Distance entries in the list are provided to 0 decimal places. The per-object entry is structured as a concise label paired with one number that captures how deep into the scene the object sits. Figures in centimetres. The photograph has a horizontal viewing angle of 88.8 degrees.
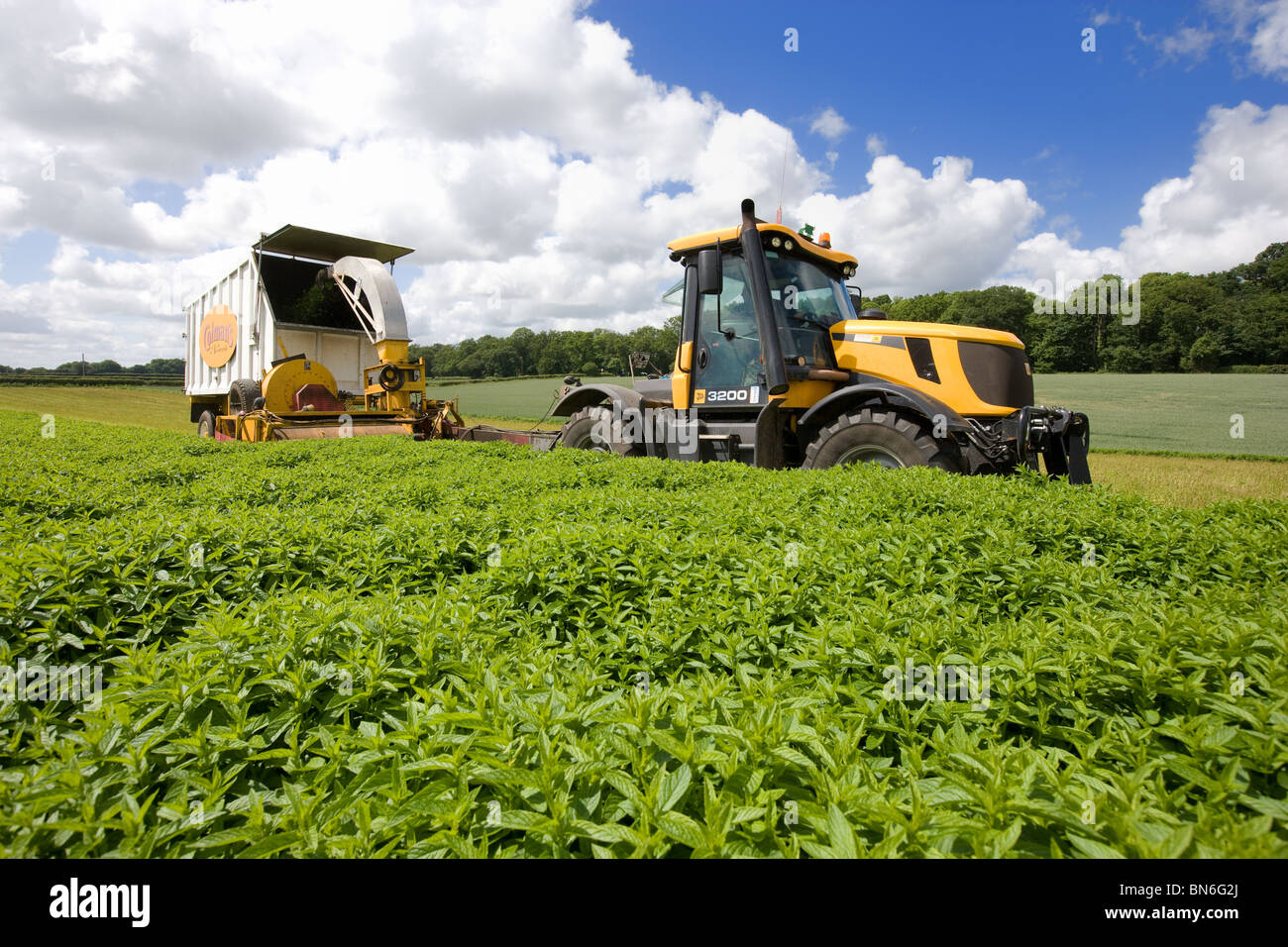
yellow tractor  687
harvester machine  1339
